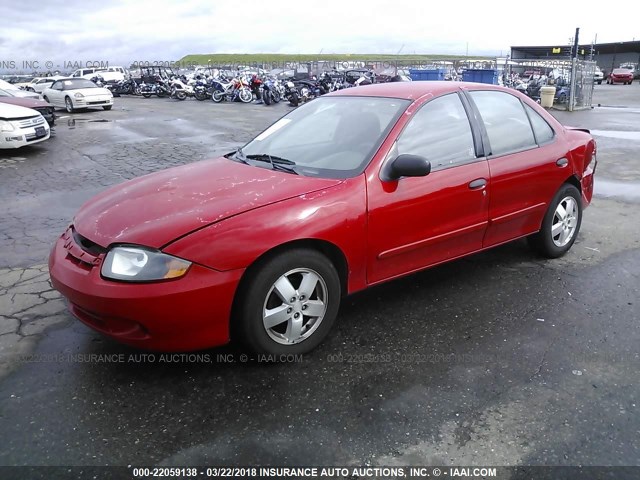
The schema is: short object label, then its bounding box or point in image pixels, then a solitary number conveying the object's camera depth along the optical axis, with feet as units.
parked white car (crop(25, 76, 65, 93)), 83.45
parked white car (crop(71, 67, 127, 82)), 131.98
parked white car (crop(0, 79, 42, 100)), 54.80
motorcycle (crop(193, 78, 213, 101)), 92.79
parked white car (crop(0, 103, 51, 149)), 35.45
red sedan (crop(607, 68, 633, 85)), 148.15
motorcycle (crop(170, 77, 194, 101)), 95.55
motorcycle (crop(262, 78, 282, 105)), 79.97
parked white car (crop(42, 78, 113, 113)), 69.87
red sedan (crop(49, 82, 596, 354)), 9.30
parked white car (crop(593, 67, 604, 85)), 148.38
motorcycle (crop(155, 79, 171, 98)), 103.08
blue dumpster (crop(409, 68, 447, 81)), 102.92
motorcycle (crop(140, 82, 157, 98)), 104.42
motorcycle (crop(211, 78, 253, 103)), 86.22
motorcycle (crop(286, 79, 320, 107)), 76.59
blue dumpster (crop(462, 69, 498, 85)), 90.89
